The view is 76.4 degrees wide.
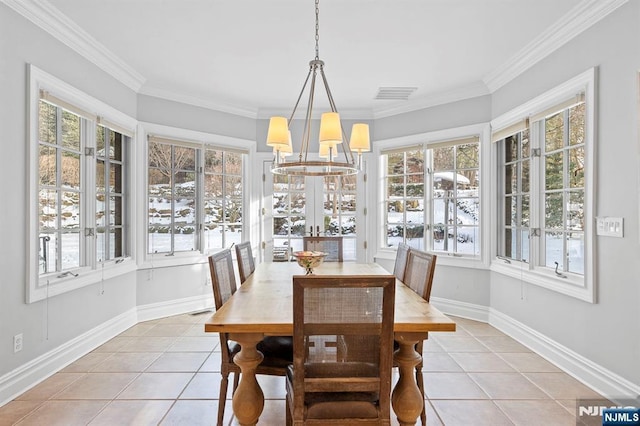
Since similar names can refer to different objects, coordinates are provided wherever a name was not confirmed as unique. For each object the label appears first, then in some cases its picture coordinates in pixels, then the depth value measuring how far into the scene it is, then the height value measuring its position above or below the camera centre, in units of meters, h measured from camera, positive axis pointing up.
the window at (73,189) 2.92 +0.22
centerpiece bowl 2.73 -0.30
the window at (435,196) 4.67 +0.22
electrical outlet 2.70 -0.86
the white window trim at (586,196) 2.85 +0.13
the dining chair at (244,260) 3.06 -0.36
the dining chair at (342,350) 1.59 -0.56
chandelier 2.55 +0.50
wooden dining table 1.81 -0.55
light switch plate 2.60 -0.08
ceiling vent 4.65 +1.43
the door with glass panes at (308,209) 5.59 +0.07
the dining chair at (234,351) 2.13 -0.74
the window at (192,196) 4.72 +0.23
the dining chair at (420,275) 2.38 -0.39
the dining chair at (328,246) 4.05 -0.31
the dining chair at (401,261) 2.98 -0.35
